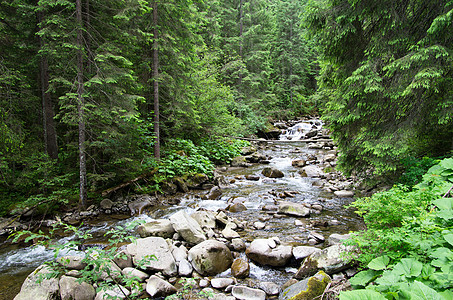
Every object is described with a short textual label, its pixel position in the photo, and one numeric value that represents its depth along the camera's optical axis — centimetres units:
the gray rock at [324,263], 389
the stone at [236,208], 799
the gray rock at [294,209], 731
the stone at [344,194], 893
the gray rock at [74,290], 372
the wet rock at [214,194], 928
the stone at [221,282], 424
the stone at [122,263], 456
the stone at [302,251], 483
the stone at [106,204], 783
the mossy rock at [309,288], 341
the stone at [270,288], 407
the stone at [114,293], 378
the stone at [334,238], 501
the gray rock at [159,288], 408
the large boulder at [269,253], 484
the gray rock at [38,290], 368
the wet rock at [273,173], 1206
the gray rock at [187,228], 562
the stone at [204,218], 656
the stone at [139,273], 434
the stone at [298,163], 1424
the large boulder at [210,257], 469
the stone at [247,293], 392
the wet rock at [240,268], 458
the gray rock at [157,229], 586
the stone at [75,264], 428
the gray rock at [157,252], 459
